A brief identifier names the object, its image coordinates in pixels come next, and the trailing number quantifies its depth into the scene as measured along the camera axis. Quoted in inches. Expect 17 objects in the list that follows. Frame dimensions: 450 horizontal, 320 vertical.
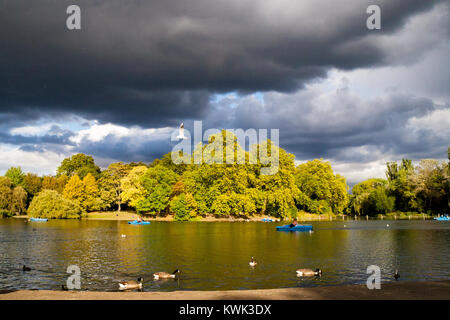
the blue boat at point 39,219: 3228.3
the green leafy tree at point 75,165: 5378.9
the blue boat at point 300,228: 2317.7
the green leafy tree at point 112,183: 4276.6
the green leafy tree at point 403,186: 4471.0
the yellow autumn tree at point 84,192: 4116.6
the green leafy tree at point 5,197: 4030.5
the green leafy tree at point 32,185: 4813.7
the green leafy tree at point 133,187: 3886.8
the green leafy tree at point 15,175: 4983.8
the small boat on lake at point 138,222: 3120.1
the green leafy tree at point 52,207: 3506.4
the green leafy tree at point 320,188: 4055.1
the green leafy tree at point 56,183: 4605.8
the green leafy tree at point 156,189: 3769.7
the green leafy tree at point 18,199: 4111.7
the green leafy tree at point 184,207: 3619.6
